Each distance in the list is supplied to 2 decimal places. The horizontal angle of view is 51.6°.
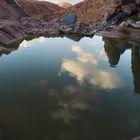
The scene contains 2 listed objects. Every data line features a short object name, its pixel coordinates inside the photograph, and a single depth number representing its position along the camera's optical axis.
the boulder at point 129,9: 28.30
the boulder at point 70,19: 32.25
